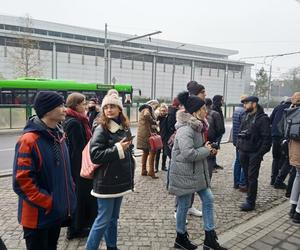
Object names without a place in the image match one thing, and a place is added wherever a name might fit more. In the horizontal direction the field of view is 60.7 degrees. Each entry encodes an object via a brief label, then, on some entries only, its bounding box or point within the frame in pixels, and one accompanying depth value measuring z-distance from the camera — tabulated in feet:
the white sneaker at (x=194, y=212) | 12.93
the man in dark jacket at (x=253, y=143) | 13.53
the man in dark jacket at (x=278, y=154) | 17.00
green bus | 49.45
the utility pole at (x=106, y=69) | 60.85
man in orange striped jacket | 6.58
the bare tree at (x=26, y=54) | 68.85
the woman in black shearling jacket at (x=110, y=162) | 8.28
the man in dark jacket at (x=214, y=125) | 15.81
